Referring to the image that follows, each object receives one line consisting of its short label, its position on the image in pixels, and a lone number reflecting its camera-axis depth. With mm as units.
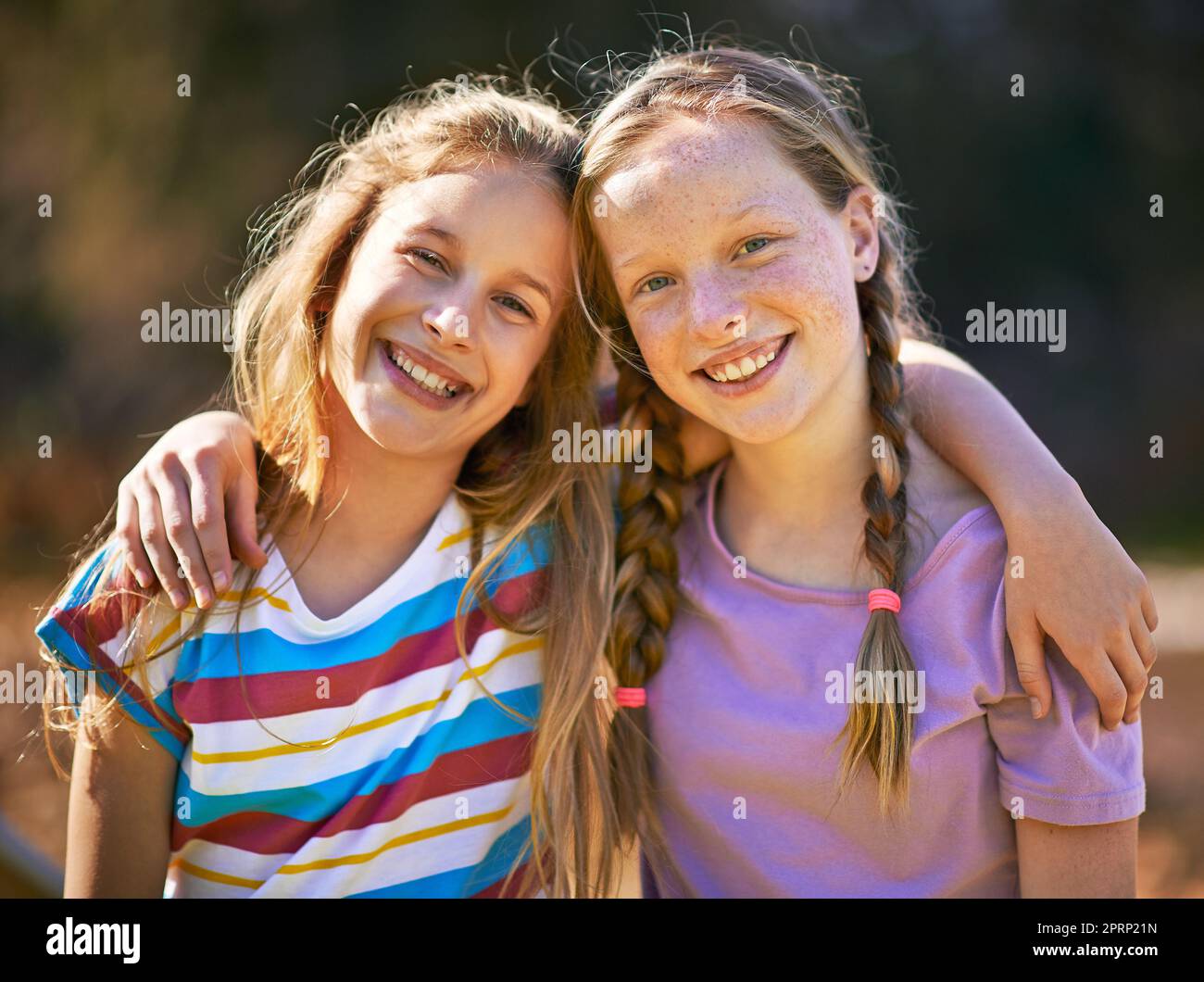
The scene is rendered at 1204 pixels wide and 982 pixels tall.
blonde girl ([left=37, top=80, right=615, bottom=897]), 1268
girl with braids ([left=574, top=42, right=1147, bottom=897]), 1238
